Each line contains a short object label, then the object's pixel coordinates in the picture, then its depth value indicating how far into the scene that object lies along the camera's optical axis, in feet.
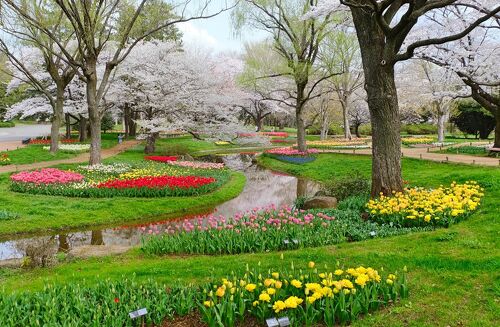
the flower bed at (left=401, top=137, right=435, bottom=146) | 100.14
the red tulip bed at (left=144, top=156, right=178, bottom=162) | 76.75
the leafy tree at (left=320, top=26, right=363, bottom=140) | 87.51
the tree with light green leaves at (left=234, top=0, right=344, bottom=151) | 75.48
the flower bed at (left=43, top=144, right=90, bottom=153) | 81.82
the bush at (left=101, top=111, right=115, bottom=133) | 132.92
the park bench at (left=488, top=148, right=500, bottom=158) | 61.16
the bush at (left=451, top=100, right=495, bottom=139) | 118.11
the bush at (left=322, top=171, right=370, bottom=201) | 39.83
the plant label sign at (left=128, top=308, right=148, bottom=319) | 12.46
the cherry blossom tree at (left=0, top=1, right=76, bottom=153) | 61.72
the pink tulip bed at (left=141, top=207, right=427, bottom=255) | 24.23
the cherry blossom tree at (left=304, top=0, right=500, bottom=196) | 32.30
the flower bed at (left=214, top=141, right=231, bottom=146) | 129.31
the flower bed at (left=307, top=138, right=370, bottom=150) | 94.07
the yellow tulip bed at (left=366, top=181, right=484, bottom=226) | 26.40
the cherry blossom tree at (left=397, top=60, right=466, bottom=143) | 79.04
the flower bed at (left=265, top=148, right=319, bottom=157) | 81.42
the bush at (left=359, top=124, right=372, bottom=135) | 168.55
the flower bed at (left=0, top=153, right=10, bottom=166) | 63.89
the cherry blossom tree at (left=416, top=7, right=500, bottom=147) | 57.87
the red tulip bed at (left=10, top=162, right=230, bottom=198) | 44.06
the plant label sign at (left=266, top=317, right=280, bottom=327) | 11.32
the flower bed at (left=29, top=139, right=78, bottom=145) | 98.56
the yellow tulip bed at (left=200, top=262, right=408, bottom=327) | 13.01
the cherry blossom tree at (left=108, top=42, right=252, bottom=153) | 84.02
